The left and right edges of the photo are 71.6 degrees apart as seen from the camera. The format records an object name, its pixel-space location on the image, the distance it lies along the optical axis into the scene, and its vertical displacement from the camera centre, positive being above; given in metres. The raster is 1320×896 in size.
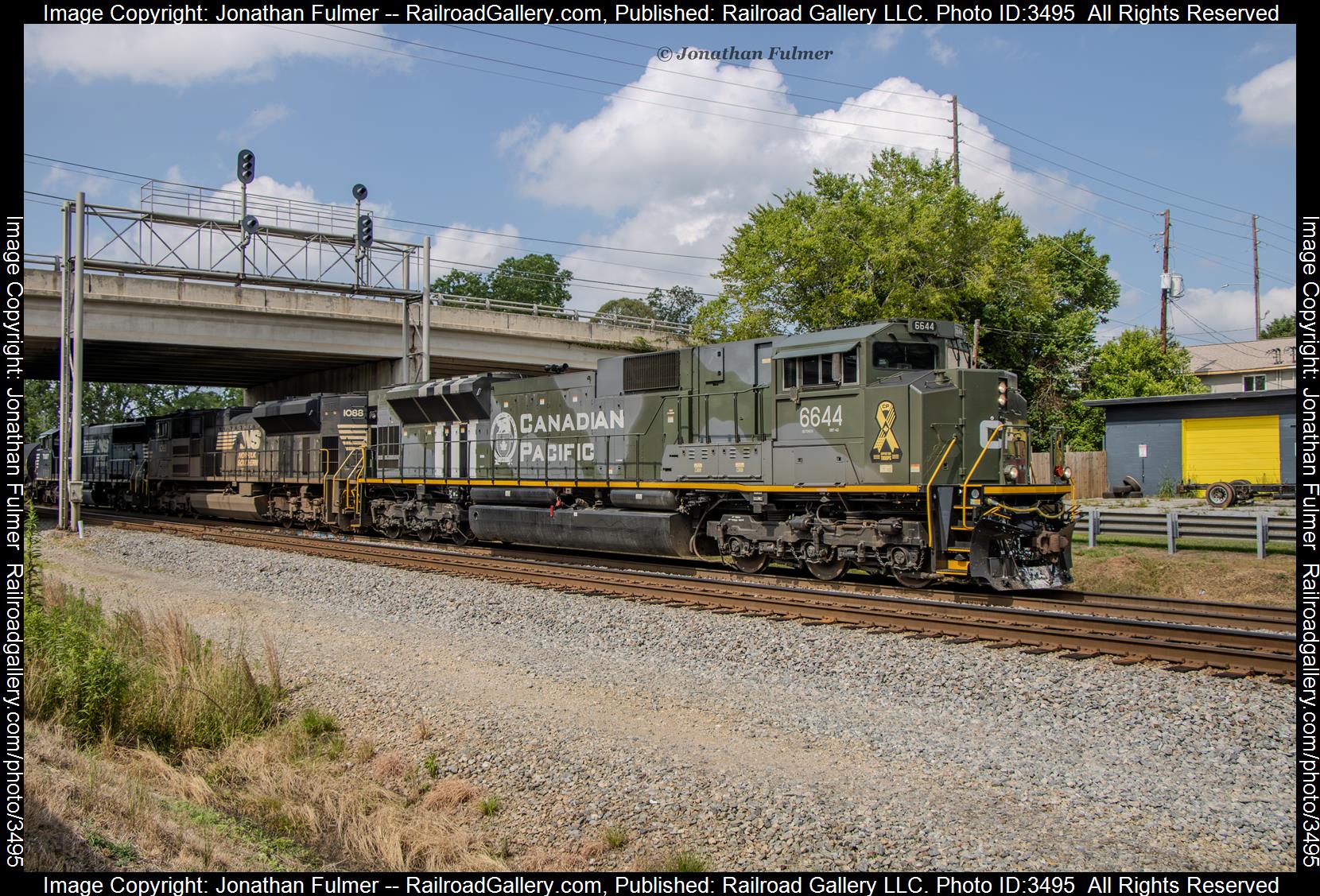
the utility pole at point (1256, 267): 61.56 +13.93
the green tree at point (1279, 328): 81.78 +13.97
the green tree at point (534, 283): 95.00 +20.39
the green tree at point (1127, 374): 36.34 +4.02
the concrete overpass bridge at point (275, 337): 28.88 +5.00
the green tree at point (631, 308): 80.67 +15.37
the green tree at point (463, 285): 94.06 +19.96
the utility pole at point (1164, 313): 36.56 +6.43
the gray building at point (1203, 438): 25.73 +1.05
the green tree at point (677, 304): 76.88 +14.42
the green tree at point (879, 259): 28.20 +6.85
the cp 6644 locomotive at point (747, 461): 11.79 +0.22
